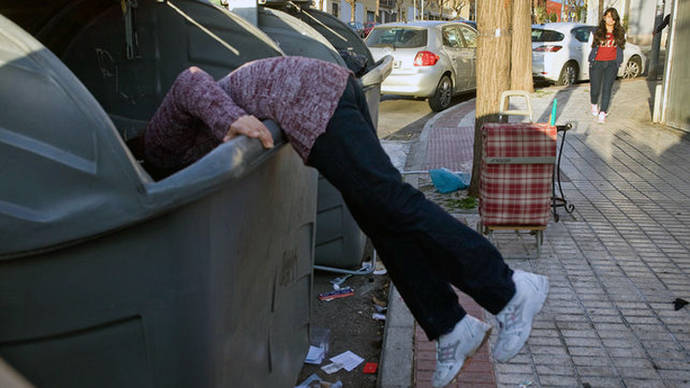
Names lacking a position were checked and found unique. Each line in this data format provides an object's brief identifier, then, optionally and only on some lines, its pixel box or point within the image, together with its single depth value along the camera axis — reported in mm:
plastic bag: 6477
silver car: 12328
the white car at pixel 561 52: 15680
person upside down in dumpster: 2248
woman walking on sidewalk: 10781
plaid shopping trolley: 4570
